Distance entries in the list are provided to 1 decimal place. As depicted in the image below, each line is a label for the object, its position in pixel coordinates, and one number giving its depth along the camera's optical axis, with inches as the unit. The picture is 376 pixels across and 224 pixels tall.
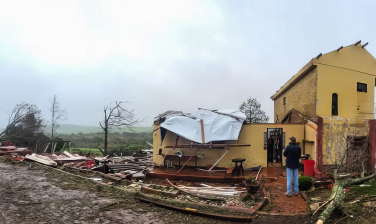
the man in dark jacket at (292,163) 266.2
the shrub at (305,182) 305.3
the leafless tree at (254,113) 823.7
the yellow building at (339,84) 461.7
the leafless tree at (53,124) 1030.4
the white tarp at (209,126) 442.3
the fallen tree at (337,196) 172.6
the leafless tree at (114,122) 851.5
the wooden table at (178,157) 471.8
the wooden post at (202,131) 444.3
